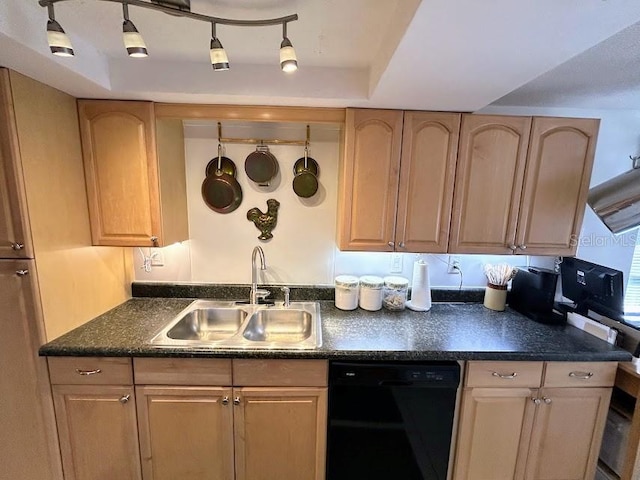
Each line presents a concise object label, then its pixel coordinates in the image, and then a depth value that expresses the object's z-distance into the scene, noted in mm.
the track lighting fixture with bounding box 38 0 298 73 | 869
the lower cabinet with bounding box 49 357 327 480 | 1377
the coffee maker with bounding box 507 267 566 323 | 1701
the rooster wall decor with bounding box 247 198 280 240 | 1893
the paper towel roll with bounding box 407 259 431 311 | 1808
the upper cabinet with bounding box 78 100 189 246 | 1512
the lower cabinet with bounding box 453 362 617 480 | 1423
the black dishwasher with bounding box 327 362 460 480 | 1375
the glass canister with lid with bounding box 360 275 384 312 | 1813
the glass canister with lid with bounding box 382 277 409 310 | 1835
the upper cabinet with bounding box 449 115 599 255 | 1590
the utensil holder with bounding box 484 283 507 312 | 1842
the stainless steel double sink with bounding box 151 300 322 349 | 1768
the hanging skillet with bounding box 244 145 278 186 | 1819
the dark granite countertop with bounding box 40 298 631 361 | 1350
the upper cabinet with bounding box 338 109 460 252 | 1575
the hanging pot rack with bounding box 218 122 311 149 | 1813
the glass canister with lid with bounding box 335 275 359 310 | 1813
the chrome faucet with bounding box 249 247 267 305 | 1813
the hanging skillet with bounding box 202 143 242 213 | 1822
